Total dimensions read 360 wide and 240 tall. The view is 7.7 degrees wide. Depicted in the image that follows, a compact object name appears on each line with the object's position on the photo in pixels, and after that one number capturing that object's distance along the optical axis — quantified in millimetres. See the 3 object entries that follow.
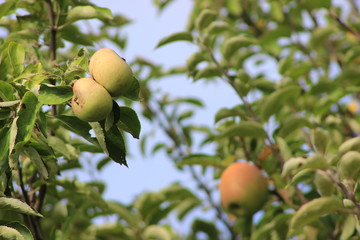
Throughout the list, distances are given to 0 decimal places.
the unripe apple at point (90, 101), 3428
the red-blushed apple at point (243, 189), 4054
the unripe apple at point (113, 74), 3449
